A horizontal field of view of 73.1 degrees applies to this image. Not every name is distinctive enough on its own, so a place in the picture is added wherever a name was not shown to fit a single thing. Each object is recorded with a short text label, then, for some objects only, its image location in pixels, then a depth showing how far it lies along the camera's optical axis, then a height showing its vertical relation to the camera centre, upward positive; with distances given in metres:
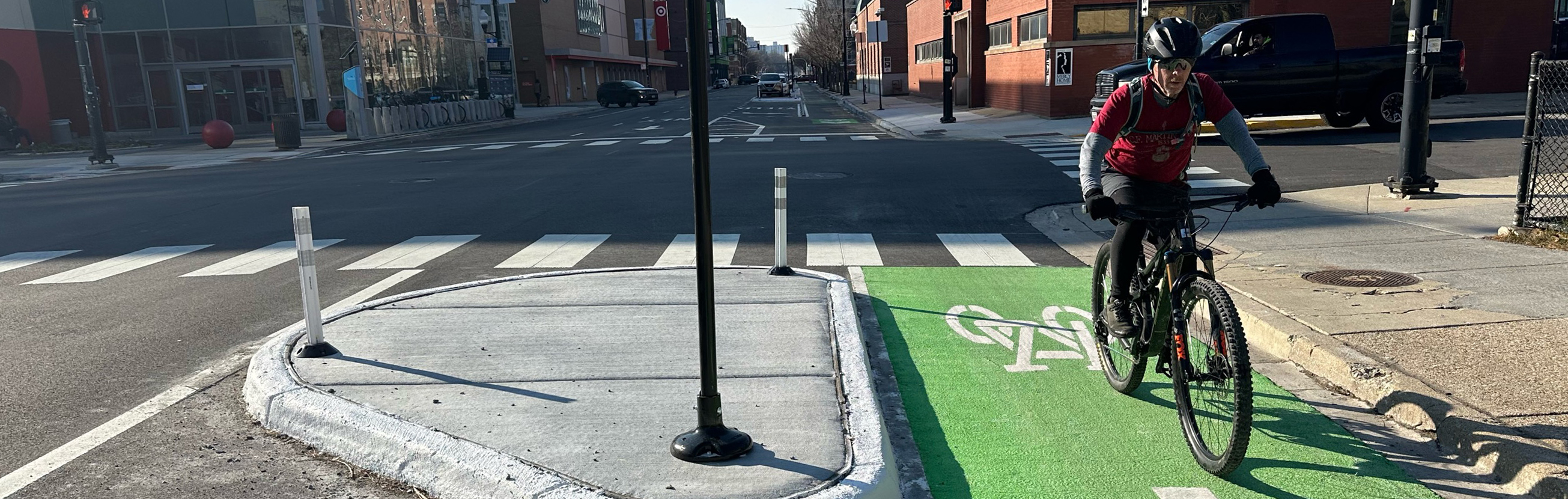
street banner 106.94 +4.86
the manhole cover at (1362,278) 7.02 -1.60
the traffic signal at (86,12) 22.66 +1.79
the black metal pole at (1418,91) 10.84 -0.55
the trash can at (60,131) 31.25 -0.97
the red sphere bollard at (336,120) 34.00 -1.10
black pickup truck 18.59 -0.51
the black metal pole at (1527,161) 8.36 -1.03
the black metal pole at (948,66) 28.22 -0.21
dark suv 56.41 -1.13
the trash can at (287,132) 28.03 -1.16
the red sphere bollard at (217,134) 29.31 -1.19
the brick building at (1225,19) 26.30 +0.23
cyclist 4.14 -0.36
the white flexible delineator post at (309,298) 5.50 -1.09
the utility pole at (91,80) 22.86 +0.36
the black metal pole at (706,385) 3.76 -1.18
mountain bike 3.80 -1.13
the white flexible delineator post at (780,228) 7.49 -1.17
